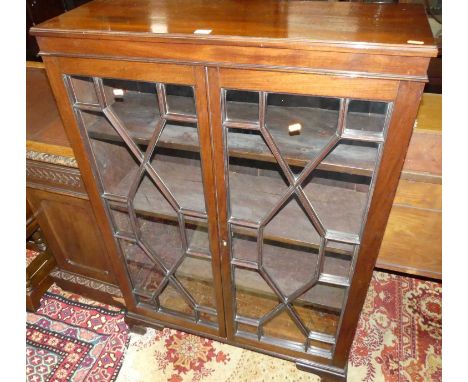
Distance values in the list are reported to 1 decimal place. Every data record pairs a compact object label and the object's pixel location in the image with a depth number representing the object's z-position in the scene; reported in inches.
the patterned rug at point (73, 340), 60.9
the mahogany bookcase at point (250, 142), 30.5
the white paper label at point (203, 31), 31.2
